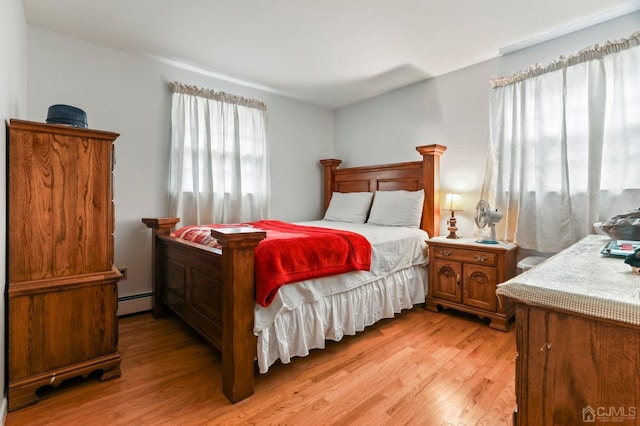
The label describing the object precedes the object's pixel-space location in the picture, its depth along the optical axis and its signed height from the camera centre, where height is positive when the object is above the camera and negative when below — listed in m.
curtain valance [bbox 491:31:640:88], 2.19 +1.23
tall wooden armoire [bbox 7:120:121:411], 1.57 -0.27
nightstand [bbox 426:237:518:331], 2.50 -0.57
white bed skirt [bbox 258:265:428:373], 1.81 -0.75
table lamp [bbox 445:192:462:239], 2.96 +0.05
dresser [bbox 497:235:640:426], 0.63 -0.31
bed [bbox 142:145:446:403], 1.60 -0.59
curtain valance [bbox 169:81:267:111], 3.09 +1.28
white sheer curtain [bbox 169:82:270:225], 3.09 +0.59
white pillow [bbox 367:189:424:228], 3.20 +0.03
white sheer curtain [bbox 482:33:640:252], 2.21 +0.54
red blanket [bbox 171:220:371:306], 1.70 -0.28
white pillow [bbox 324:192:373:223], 3.62 +0.06
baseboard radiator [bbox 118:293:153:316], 2.83 -0.89
